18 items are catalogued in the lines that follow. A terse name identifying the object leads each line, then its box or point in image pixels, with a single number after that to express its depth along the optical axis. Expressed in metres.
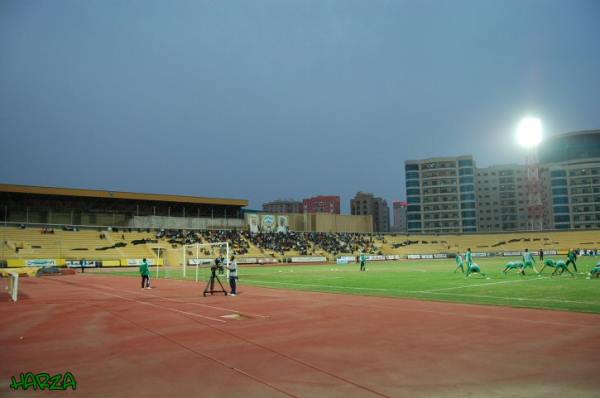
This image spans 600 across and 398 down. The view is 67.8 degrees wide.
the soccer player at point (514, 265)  30.70
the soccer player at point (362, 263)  44.89
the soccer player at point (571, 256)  30.03
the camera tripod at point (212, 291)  24.03
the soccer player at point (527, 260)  30.27
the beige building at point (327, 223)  106.44
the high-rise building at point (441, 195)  143.25
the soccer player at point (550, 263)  29.32
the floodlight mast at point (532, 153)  97.00
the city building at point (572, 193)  133.50
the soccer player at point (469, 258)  29.35
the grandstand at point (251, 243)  60.34
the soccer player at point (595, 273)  27.10
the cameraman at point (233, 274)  23.67
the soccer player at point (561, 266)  29.34
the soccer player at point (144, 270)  29.22
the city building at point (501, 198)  158.25
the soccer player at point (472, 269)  28.19
